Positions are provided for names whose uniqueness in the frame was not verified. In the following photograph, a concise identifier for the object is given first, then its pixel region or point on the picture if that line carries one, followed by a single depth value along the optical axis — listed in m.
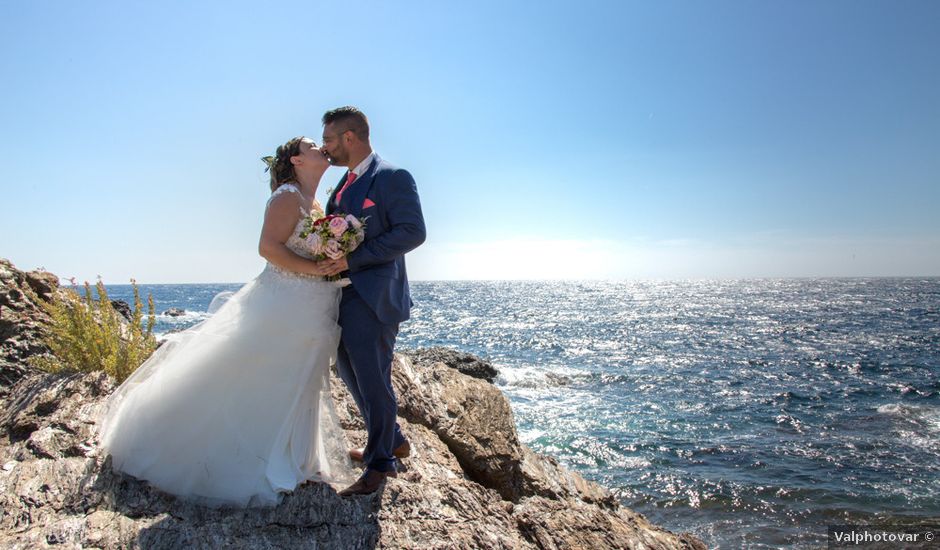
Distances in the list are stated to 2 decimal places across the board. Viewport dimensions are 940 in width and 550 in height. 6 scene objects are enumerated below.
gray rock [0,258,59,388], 5.62
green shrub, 5.21
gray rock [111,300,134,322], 32.88
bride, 3.63
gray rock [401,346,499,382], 21.64
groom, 3.84
